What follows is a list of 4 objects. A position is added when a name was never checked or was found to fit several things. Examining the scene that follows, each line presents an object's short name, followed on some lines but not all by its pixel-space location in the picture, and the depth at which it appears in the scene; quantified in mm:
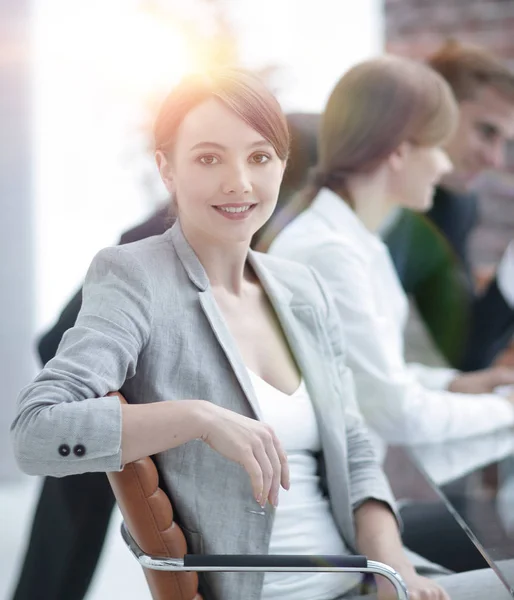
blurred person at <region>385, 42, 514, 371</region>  2992
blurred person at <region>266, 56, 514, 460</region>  2205
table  1935
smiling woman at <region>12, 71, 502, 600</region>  1684
